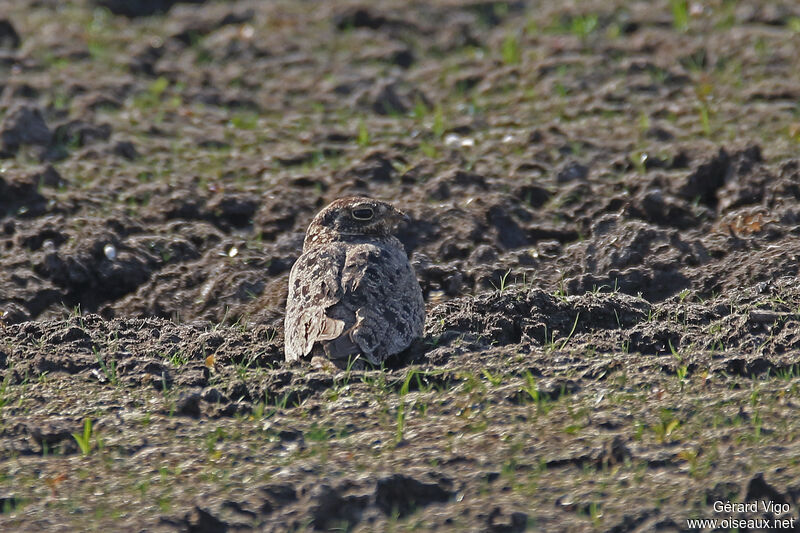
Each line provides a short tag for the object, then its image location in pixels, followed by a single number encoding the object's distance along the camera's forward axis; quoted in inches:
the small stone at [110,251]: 606.5
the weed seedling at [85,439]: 421.7
